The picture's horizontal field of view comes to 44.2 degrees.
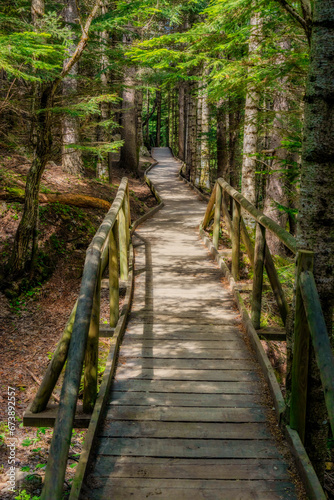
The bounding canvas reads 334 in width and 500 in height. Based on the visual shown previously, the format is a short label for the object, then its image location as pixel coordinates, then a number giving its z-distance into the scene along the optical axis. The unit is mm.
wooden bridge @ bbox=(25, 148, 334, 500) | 2795
